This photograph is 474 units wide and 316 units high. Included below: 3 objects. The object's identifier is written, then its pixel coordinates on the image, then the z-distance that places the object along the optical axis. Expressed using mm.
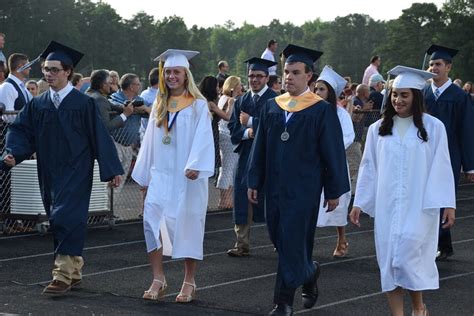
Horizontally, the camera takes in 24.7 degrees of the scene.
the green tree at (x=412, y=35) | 92438
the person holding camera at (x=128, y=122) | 13633
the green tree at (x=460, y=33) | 72125
